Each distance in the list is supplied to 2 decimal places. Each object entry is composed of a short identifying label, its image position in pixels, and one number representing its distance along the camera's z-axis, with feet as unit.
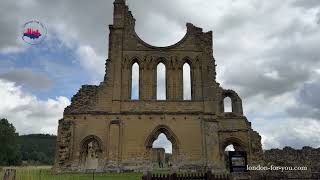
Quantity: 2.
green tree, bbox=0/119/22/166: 105.88
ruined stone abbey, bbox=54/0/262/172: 53.30
